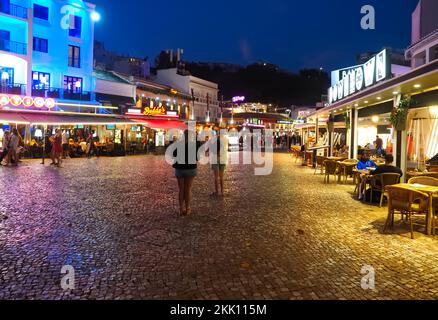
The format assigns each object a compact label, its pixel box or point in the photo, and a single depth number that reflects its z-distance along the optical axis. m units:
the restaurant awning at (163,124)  32.22
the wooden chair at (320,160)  17.50
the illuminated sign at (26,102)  23.03
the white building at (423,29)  21.26
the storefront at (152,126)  33.28
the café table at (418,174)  9.70
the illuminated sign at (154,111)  34.99
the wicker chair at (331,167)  14.28
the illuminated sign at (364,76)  13.35
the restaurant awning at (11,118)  21.23
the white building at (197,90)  51.75
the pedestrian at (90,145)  26.50
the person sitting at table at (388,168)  9.49
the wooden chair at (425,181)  7.98
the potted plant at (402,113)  10.60
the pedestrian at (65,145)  24.52
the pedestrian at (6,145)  18.81
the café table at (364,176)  10.24
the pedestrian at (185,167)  8.23
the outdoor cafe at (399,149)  7.28
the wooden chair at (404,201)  7.04
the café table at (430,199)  7.11
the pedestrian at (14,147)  18.48
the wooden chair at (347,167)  13.78
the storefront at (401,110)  9.55
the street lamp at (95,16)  32.66
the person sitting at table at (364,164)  11.52
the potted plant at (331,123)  21.06
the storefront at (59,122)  23.11
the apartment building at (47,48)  26.39
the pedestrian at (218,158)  11.08
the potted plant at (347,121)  18.72
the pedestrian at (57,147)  19.31
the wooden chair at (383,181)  9.41
